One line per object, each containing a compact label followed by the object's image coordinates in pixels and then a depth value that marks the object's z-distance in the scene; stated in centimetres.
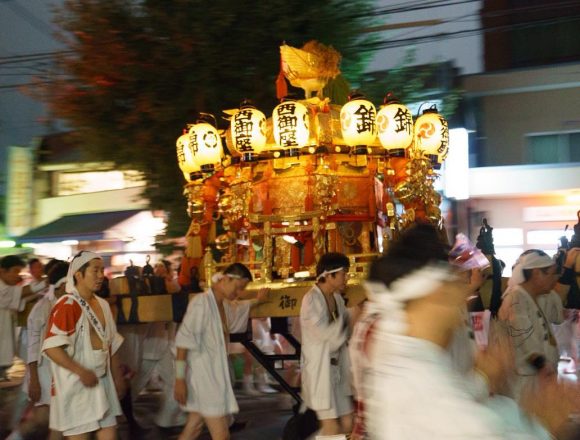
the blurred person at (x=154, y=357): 946
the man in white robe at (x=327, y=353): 667
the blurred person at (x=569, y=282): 805
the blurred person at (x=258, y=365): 1207
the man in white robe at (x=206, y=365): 651
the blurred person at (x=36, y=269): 1179
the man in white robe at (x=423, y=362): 224
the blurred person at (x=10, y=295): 1014
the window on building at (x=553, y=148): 1831
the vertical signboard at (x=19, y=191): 2475
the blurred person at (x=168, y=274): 969
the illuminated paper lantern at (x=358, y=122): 872
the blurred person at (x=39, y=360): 734
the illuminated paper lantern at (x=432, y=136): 956
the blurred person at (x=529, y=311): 583
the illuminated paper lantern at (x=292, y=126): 866
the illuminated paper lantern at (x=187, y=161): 977
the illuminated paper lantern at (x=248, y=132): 895
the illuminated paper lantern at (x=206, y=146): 957
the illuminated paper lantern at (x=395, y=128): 886
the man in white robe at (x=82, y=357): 554
